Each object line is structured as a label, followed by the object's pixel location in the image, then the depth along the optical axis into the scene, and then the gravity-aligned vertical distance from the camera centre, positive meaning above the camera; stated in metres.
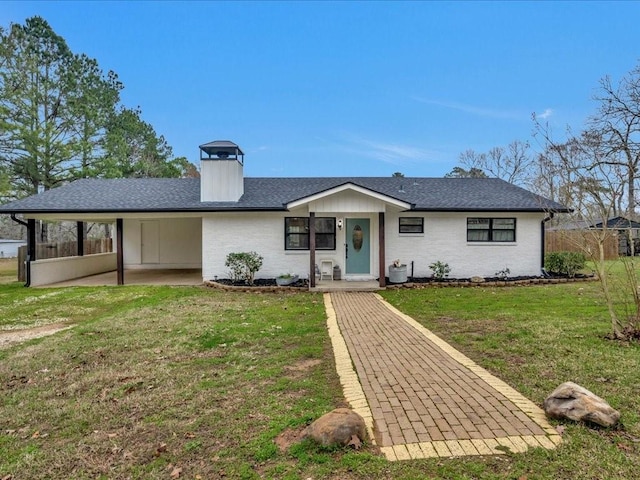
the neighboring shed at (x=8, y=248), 35.00 -0.81
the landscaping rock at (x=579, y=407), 3.27 -1.54
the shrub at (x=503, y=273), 13.69 -1.27
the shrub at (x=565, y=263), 13.78 -0.90
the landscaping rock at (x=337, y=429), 3.02 -1.60
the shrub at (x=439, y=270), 13.38 -1.12
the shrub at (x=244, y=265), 12.87 -0.90
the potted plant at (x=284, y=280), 12.48 -1.38
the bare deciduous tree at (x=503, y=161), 33.69 +7.55
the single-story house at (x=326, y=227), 13.48 +0.46
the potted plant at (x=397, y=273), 12.77 -1.18
